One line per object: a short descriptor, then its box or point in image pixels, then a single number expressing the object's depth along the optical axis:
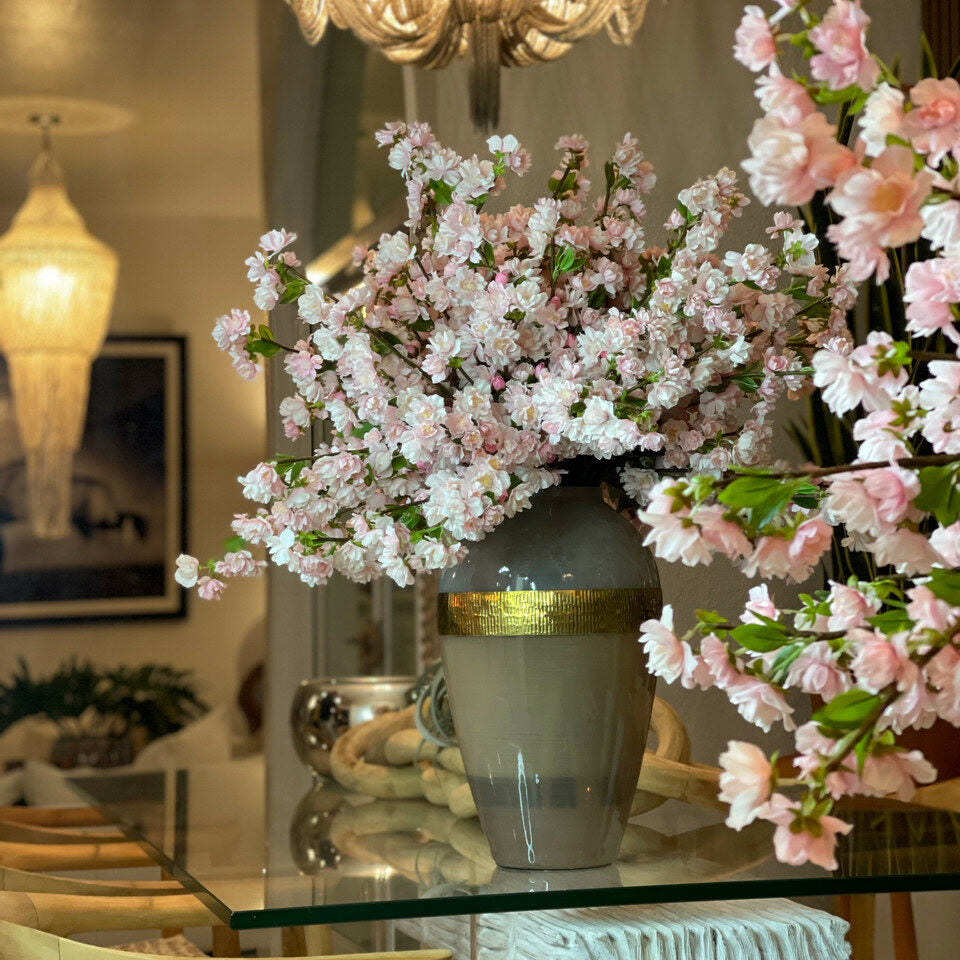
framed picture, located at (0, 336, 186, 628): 5.68
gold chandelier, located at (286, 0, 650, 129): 2.16
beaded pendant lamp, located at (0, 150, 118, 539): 5.24
